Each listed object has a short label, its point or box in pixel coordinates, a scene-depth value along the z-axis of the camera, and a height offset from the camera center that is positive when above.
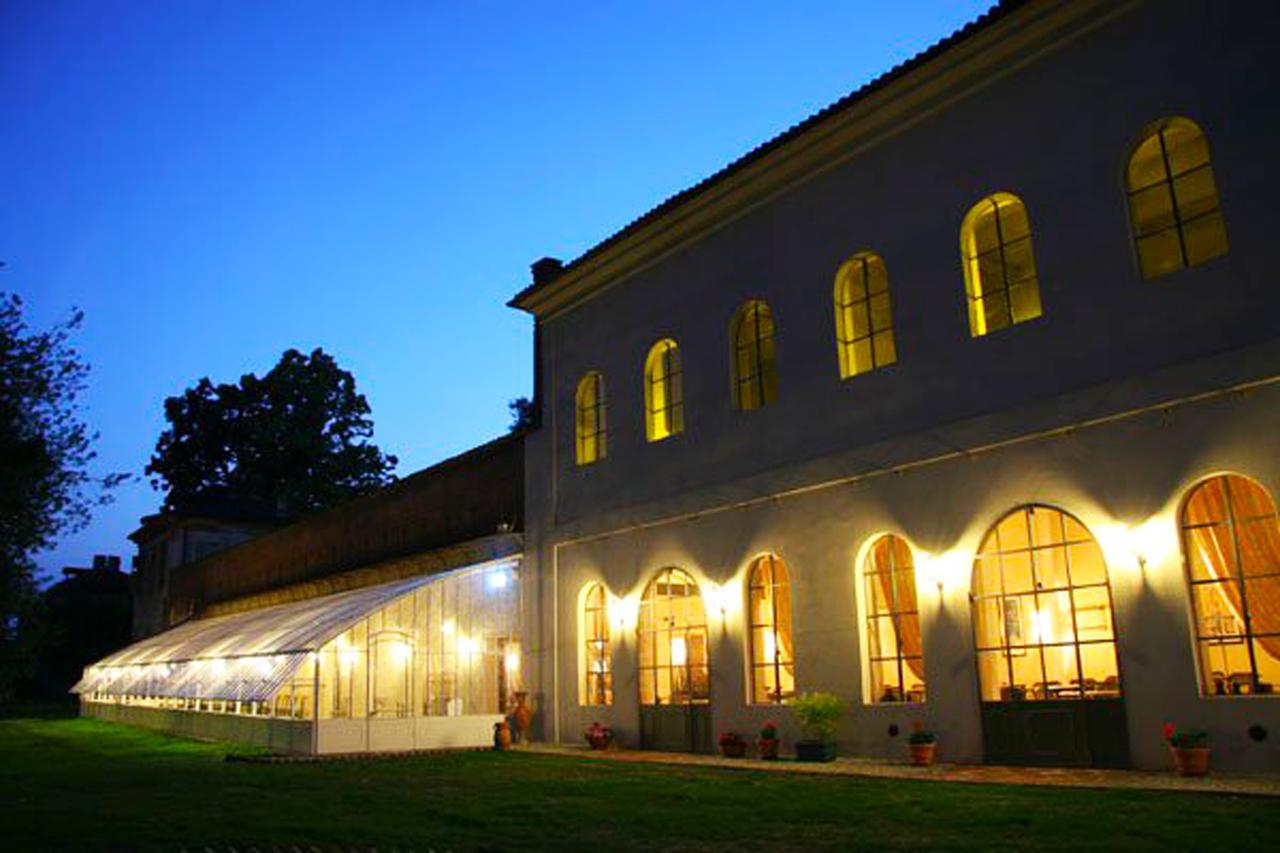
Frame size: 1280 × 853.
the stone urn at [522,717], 19.22 -0.64
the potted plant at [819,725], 13.86 -0.70
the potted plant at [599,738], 17.53 -0.96
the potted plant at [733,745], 15.29 -1.01
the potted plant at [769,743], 14.75 -0.96
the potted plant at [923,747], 12.66 -0.94
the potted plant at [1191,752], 10.40 -0.92
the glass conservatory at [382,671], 17.97 +0.27
